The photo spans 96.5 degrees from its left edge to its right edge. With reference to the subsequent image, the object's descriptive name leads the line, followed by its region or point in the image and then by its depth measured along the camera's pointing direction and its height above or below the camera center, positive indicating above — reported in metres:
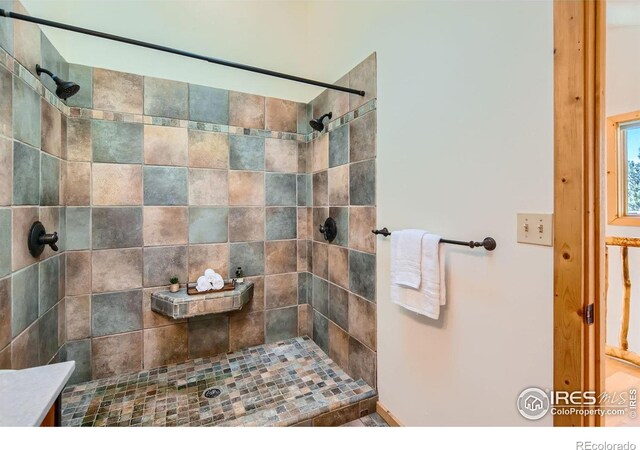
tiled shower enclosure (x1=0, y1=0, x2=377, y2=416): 1.53 +0.08
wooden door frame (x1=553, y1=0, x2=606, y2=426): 0.87 +0.09
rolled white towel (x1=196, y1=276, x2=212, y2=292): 2.07 -0.46
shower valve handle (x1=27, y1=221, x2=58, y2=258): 1.47 -0.08
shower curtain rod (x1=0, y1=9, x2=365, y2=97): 1.27 +0.92
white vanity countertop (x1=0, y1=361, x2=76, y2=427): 0.72 -0.48
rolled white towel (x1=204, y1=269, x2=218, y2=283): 2.12 -0.39
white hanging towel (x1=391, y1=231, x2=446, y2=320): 1.28 -0.27
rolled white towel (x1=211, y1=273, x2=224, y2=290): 2.11 -0.45
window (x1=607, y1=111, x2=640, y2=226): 2.41 +0.45
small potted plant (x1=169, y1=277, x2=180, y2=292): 2.08 -0.45
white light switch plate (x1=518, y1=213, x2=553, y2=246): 0.95 -0.03
